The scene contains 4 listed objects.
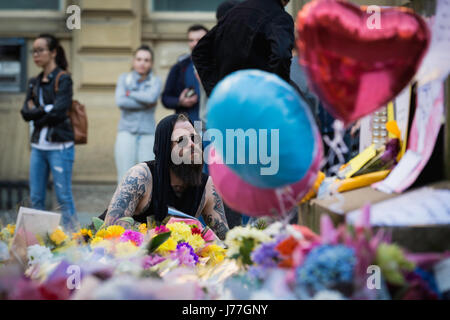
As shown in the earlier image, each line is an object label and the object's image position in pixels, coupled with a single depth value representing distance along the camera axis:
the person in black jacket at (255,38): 17.93
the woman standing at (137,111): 21.02
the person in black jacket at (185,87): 20.41
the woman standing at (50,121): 20.39
